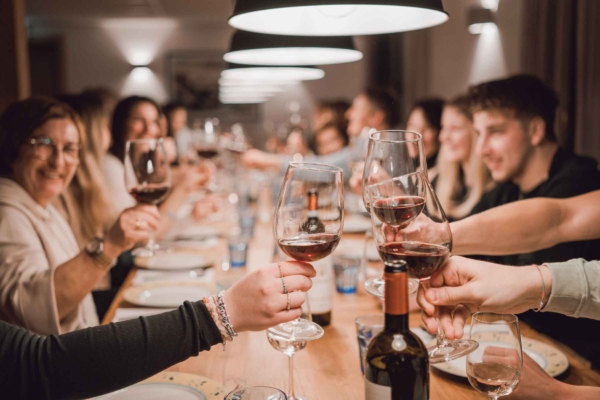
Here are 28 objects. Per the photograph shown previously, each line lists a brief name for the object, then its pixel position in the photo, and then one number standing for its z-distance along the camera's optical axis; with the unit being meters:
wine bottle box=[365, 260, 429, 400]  0.83
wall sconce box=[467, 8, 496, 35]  4.95
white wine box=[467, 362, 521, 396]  1.01
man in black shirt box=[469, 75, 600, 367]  2.17
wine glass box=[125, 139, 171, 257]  1.81
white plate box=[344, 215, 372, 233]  2.90
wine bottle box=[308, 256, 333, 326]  1.53
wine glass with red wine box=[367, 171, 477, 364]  1.05
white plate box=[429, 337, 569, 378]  1.24
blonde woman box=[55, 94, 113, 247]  2.43
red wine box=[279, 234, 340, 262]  1.01
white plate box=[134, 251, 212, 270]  2.17
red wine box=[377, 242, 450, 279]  1.03
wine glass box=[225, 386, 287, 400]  0.98
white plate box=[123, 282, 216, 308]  1.73
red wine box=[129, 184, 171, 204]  1.80
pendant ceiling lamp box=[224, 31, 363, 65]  1.88
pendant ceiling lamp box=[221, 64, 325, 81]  2.50
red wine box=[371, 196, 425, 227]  1.08
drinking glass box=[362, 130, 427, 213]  1.10
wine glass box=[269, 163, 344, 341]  1.02
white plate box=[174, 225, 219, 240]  2.84
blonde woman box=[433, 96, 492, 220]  2.85
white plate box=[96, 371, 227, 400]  1.13
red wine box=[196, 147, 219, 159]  2.94
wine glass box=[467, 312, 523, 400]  1.01
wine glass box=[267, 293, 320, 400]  1.08
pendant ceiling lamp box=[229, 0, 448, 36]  1.31
